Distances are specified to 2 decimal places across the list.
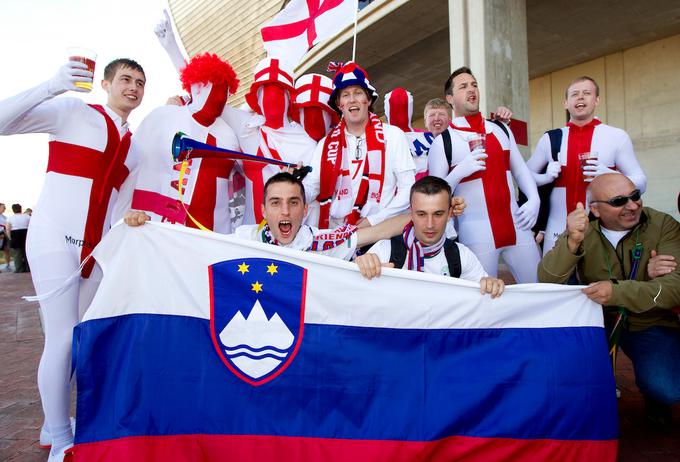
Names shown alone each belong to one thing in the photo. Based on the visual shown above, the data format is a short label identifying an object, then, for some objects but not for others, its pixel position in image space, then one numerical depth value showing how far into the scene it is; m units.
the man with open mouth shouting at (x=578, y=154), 3.58
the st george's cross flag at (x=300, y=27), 4.65
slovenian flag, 2.27
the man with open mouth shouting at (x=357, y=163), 3.34
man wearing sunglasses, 2.77
